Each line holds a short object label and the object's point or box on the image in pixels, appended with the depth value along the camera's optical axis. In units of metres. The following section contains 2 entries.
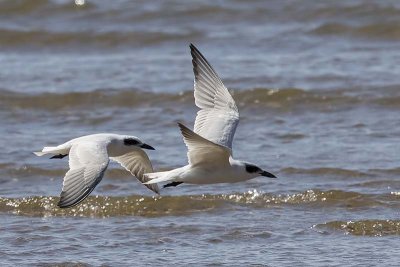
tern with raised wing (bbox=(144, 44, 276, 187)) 17.01
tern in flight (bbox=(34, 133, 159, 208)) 16.55
